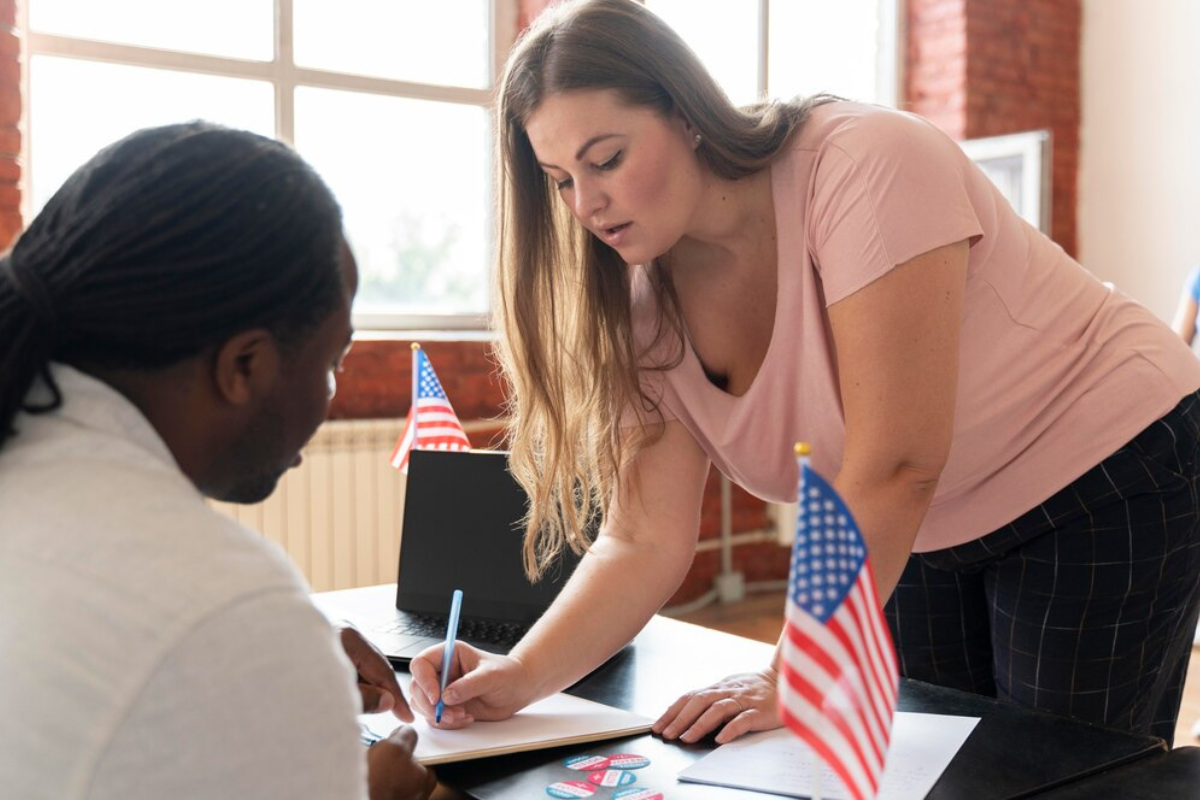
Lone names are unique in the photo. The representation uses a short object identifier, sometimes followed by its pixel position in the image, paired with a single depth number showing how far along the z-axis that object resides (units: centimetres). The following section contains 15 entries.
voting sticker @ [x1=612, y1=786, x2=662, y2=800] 99
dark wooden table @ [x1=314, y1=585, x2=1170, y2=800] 102
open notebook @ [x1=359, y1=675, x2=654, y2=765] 111
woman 118
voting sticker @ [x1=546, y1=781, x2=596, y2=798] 101
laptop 162
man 61
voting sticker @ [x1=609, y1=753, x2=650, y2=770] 107
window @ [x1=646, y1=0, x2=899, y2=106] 457
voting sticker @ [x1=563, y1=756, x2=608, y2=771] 107
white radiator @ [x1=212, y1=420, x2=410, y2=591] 329
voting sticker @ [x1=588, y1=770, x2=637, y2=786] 103
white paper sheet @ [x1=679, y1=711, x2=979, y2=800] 101
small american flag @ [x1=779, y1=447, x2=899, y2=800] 82
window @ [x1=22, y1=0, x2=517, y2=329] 322
